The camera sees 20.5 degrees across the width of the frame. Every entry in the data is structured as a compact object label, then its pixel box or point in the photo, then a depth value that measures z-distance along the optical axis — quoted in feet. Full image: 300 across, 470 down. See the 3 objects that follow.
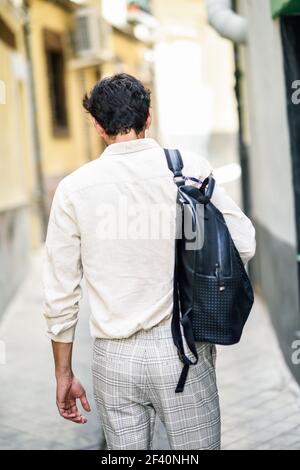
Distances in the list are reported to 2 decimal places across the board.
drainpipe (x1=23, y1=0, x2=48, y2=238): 45.62
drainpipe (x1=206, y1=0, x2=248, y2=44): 23.62
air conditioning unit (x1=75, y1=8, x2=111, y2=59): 56.03
